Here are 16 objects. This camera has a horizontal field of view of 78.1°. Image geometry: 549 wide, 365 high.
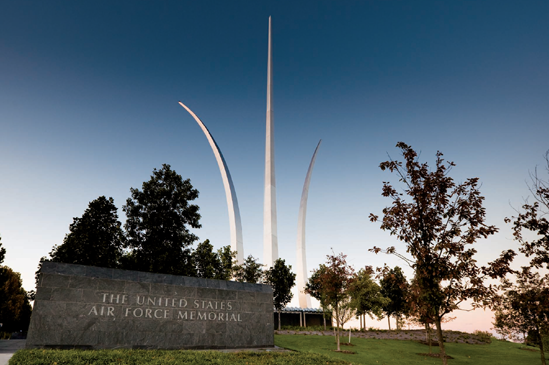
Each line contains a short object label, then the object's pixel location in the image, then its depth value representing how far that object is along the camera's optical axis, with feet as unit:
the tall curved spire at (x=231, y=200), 170.09
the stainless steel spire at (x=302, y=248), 190.39
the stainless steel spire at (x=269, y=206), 170.30
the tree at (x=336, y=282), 79.10
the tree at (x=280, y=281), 153.38
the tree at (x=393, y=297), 159.74
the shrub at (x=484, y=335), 109.98
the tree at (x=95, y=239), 91.20
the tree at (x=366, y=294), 82.64
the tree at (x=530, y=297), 43.45
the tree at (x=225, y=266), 128.06
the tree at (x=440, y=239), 33.73
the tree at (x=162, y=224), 95.09
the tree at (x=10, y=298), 152.75
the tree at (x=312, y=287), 168.96
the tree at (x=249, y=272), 130.59
